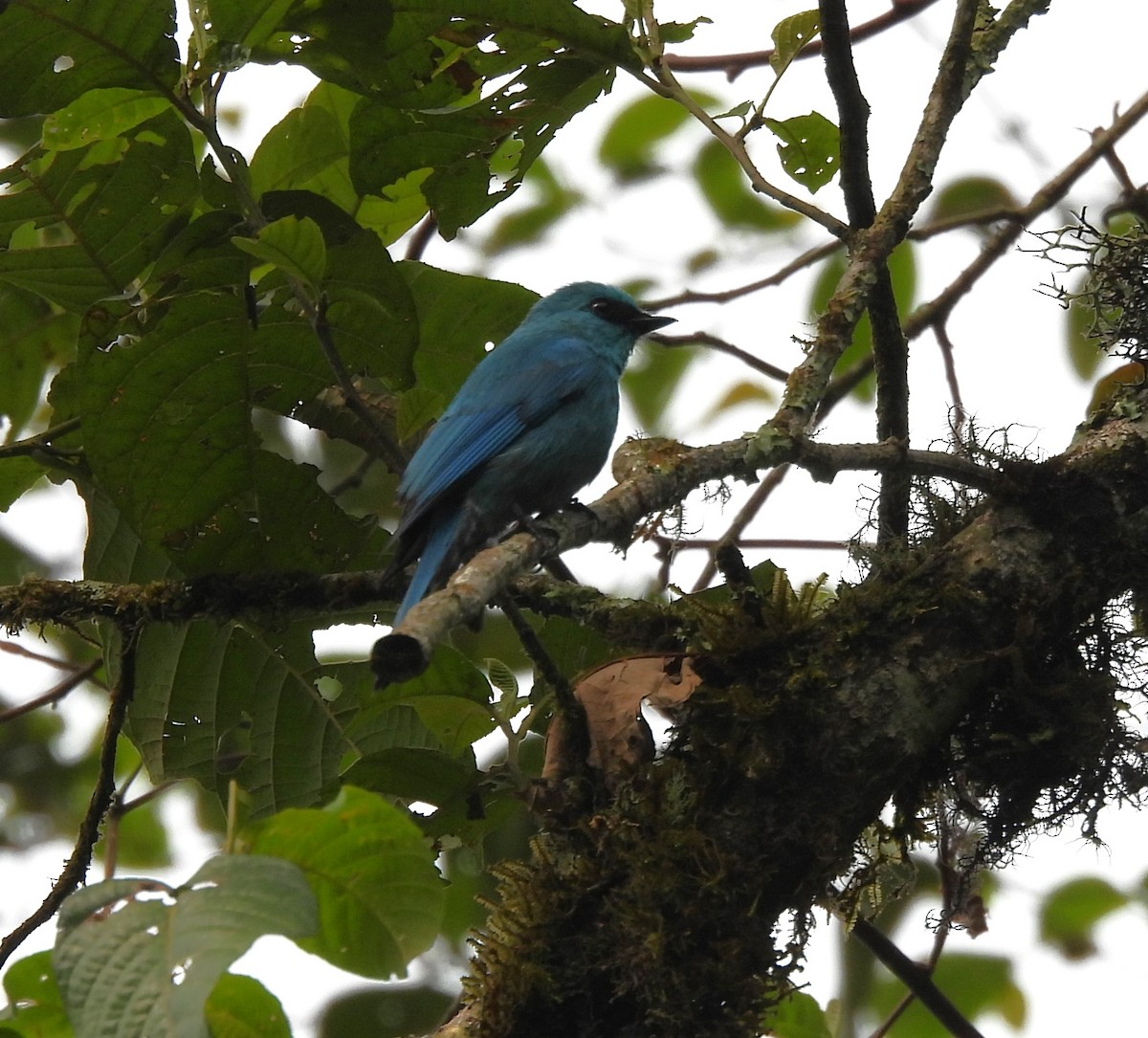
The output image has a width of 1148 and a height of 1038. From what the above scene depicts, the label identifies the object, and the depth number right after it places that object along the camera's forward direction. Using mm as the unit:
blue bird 7996
